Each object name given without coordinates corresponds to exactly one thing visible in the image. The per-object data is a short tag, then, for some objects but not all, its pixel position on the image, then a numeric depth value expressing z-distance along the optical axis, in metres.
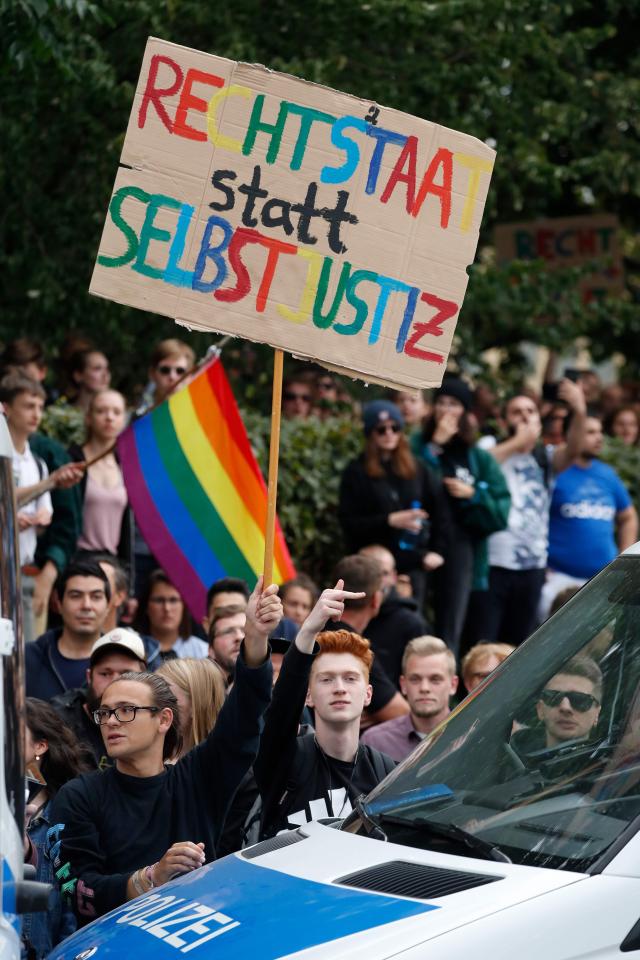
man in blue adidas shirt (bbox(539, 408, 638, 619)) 23.92
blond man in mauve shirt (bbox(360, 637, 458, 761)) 14.66
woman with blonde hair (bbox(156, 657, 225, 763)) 12.87
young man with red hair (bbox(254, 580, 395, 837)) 10.67
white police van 6.69
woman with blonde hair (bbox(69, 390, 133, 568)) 18.98
